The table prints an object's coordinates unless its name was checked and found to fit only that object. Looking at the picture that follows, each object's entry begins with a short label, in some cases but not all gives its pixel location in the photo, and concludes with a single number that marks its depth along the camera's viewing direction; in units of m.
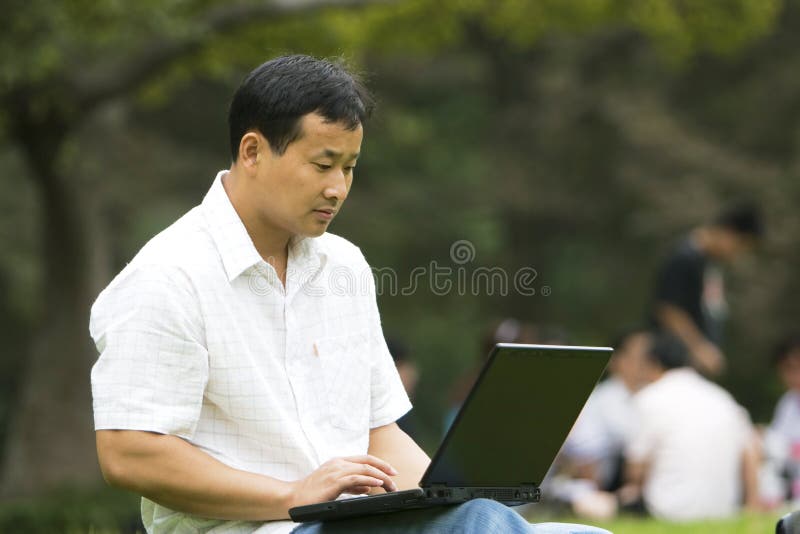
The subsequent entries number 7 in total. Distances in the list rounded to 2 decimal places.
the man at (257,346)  5.38
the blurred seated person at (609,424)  16.87
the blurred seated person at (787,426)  17.17
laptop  5.16
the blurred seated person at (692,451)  15.02
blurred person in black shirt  17.56
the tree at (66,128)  20.58
